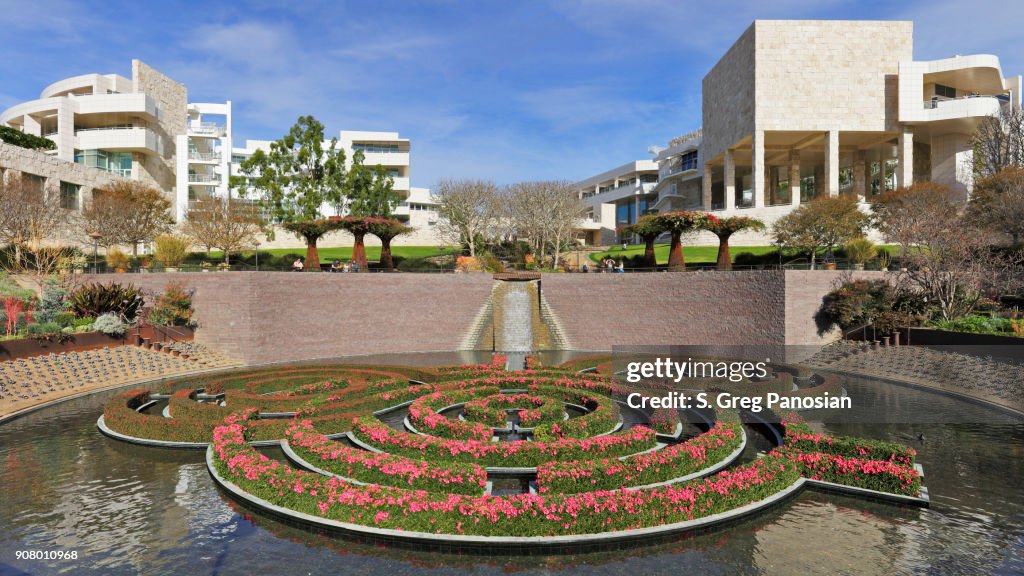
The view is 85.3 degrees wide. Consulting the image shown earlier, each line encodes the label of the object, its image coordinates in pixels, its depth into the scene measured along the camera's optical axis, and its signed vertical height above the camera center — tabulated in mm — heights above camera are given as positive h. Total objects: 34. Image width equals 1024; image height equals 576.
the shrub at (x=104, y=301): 31828 -1139
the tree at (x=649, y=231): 40969 +3664
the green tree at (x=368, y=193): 60312 +9663
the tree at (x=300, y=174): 56750 +11123
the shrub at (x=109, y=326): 30219 -2438
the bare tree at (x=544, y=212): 62938 +7879
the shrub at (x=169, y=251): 42656 +2318
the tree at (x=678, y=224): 39406 +3916
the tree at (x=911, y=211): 35312 +5507
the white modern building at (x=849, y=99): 59969 +19917
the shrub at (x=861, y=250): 44000 +2303
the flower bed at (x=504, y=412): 19172 -4712
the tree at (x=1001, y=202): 38812 +5723
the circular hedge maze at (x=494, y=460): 11750 -4862
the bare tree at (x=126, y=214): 49281 +6199
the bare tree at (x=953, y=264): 31250 +806
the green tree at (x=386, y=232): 41250 +3619
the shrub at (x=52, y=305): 30234 -1321
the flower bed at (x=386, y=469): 13328 -4778
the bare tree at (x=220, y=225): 54219 +5591
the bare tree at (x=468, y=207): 63094 +8427
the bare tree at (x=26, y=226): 40281 +4333
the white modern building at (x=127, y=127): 62844 +18599
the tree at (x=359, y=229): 40188 +3795
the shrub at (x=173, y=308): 33188 -1613
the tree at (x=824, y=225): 47281 +4600
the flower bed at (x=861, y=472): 13422 -4900
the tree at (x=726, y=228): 38906 +3626
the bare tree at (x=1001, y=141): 53875 +13668
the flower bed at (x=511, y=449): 15586 -4849
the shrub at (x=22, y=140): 53000 +13980
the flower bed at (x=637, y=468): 13297 -4777
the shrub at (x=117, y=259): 43231 +1768
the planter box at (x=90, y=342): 25609 -3183
